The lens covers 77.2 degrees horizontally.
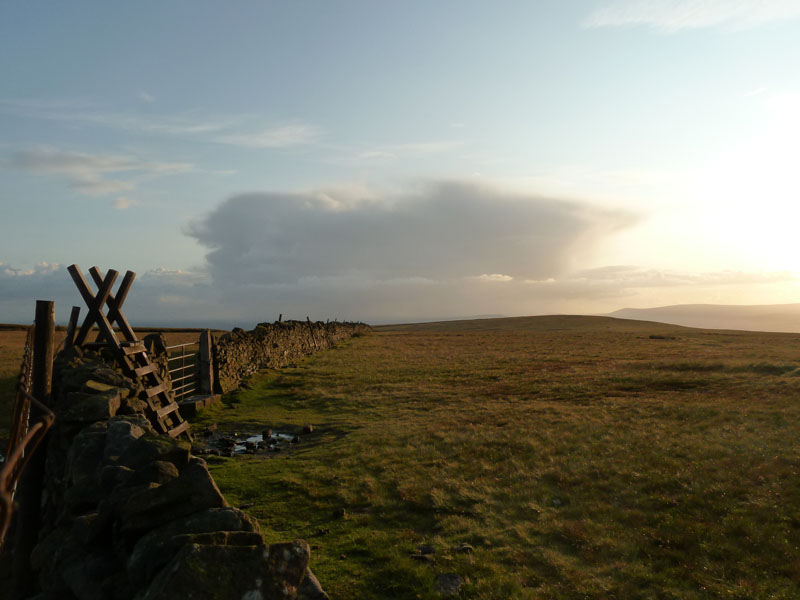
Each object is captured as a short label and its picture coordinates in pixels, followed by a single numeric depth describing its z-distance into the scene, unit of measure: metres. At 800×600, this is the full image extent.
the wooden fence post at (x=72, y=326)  12.97
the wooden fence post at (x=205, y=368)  20.08
